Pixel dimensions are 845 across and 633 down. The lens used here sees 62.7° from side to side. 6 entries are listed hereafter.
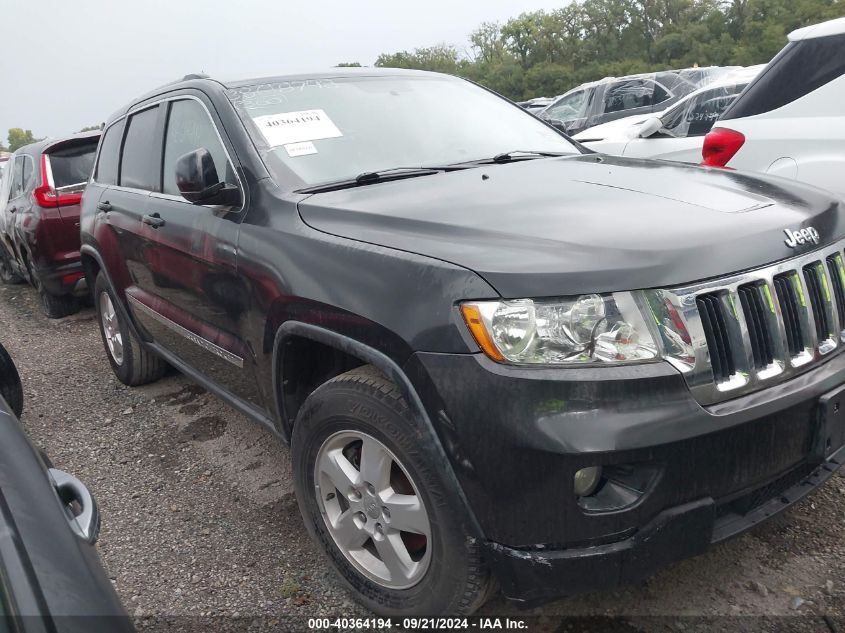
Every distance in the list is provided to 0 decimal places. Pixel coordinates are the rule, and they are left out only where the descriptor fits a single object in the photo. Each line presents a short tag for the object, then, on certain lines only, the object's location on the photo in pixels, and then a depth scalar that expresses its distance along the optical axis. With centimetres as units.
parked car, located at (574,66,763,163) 483
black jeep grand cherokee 164
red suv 607
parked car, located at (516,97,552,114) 2064
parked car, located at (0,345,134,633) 108
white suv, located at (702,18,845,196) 362
